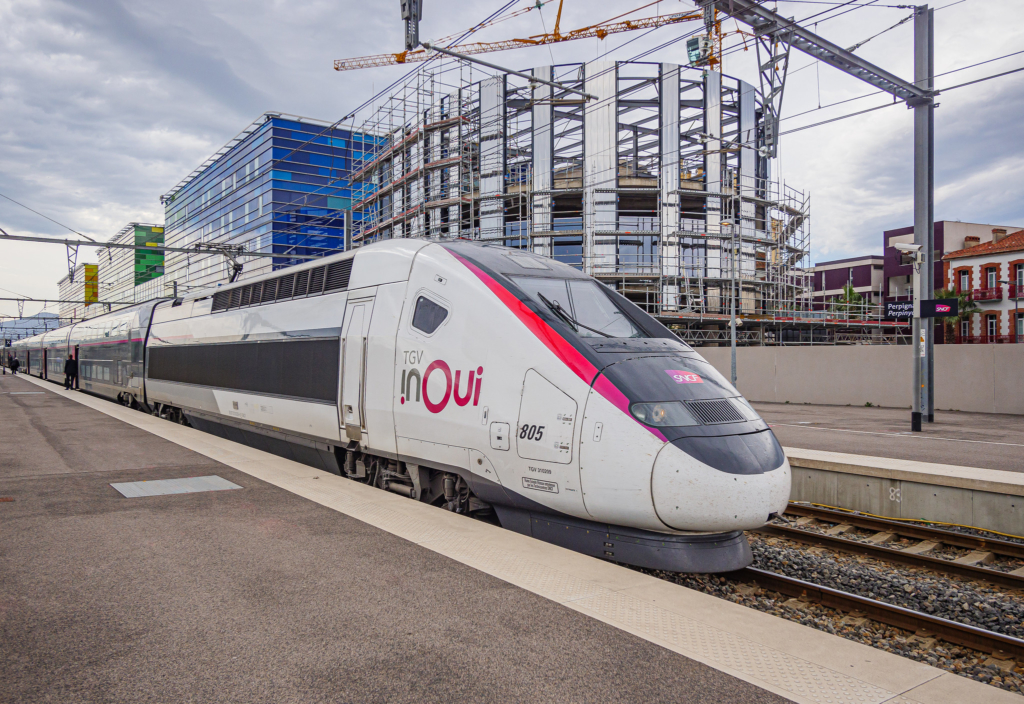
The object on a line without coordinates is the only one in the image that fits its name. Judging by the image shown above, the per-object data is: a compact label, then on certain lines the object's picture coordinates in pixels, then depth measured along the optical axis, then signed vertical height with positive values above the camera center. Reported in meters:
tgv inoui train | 5.45 -0.48
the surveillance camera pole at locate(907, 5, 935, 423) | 17.27 +4.60
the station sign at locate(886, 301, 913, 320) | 17.69 +1.32
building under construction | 38.56 +10.34
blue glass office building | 53.44 +14.01
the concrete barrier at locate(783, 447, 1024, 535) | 8.45 -1.83
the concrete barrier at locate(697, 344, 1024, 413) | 20.58 -0.60
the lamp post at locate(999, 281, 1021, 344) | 48.28 +3.54
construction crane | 51.06 +25.60
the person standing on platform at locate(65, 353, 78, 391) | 31.55 -0.73
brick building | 49.22 +5.91
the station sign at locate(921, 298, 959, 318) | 16.64 +1.28
